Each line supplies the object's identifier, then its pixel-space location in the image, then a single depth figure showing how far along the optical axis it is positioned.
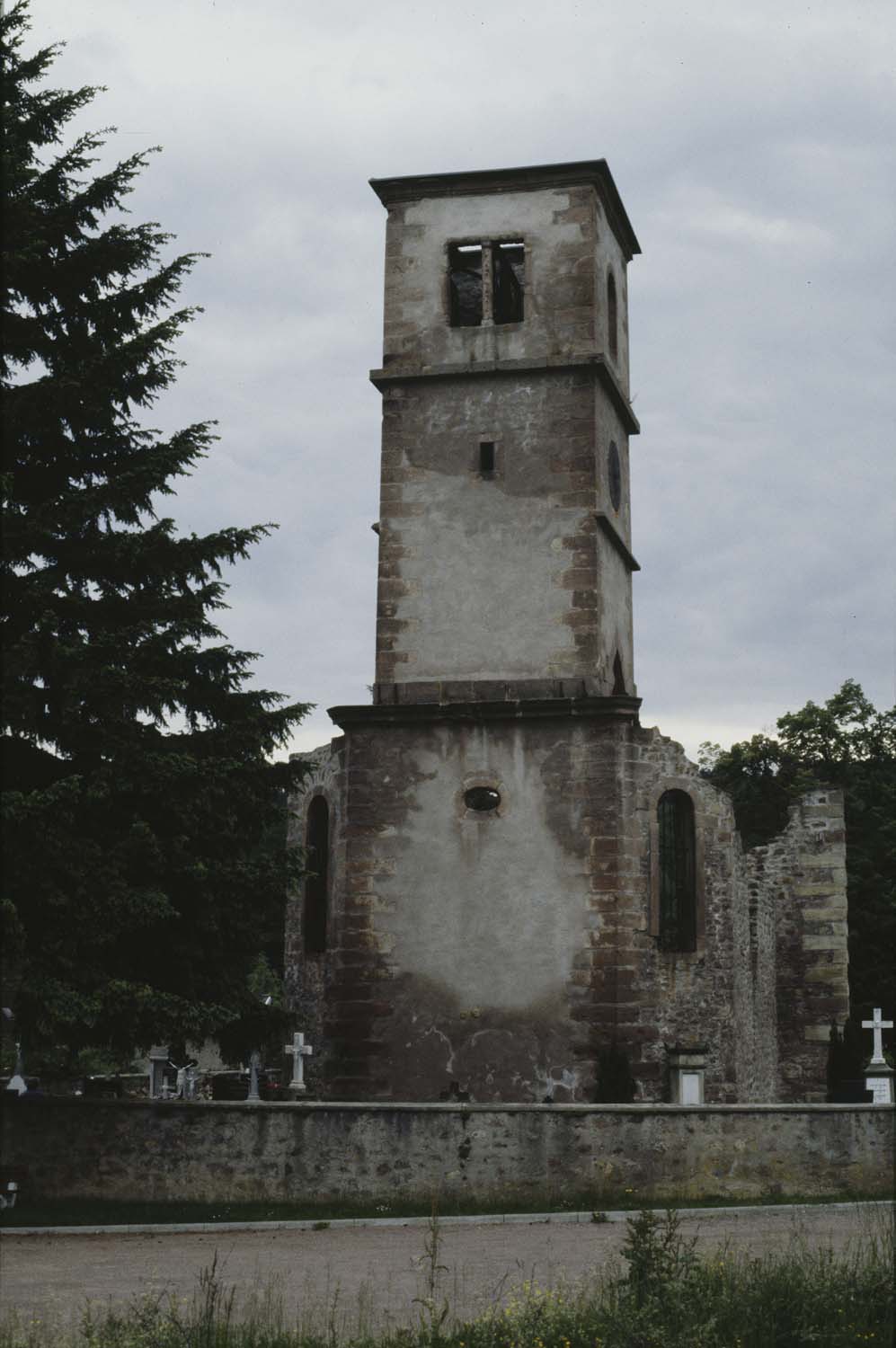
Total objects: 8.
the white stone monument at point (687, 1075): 22.66
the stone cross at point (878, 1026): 23.67
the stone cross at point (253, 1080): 20.42
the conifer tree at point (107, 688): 16.78
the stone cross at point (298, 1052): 21.97
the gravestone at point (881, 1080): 21.86
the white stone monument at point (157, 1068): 23.00
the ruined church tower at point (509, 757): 23.34
